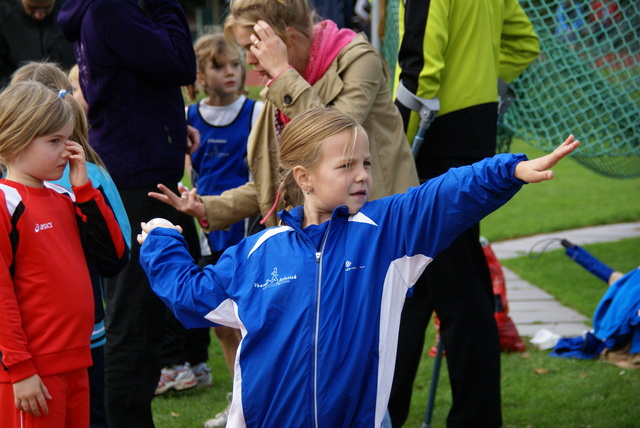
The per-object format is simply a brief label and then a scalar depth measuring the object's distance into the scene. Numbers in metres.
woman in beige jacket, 6.68
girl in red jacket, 5.81
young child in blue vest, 10.79
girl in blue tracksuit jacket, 5.05
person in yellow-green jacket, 7.75
